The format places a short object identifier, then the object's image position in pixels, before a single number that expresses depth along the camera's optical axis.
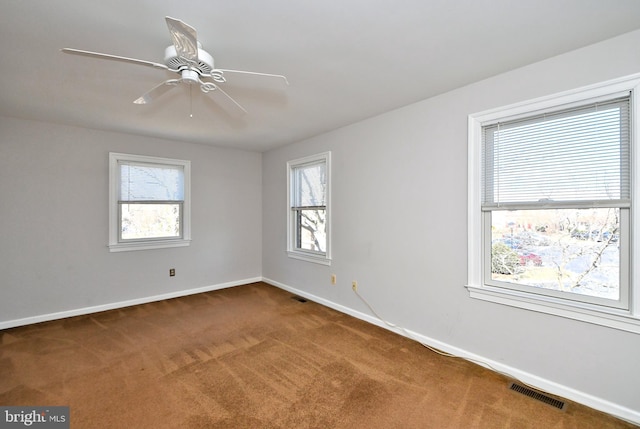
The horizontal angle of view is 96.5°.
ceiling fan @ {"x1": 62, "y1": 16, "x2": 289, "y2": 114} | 1.38
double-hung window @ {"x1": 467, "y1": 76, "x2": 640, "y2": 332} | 1.87
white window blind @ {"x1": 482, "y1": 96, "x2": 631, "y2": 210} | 1.89
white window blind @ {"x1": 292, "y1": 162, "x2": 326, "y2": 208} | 4.18
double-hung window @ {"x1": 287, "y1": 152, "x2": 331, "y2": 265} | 4.05
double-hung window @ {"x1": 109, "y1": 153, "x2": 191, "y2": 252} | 3.91
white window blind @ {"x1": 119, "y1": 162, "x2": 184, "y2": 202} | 4.02
